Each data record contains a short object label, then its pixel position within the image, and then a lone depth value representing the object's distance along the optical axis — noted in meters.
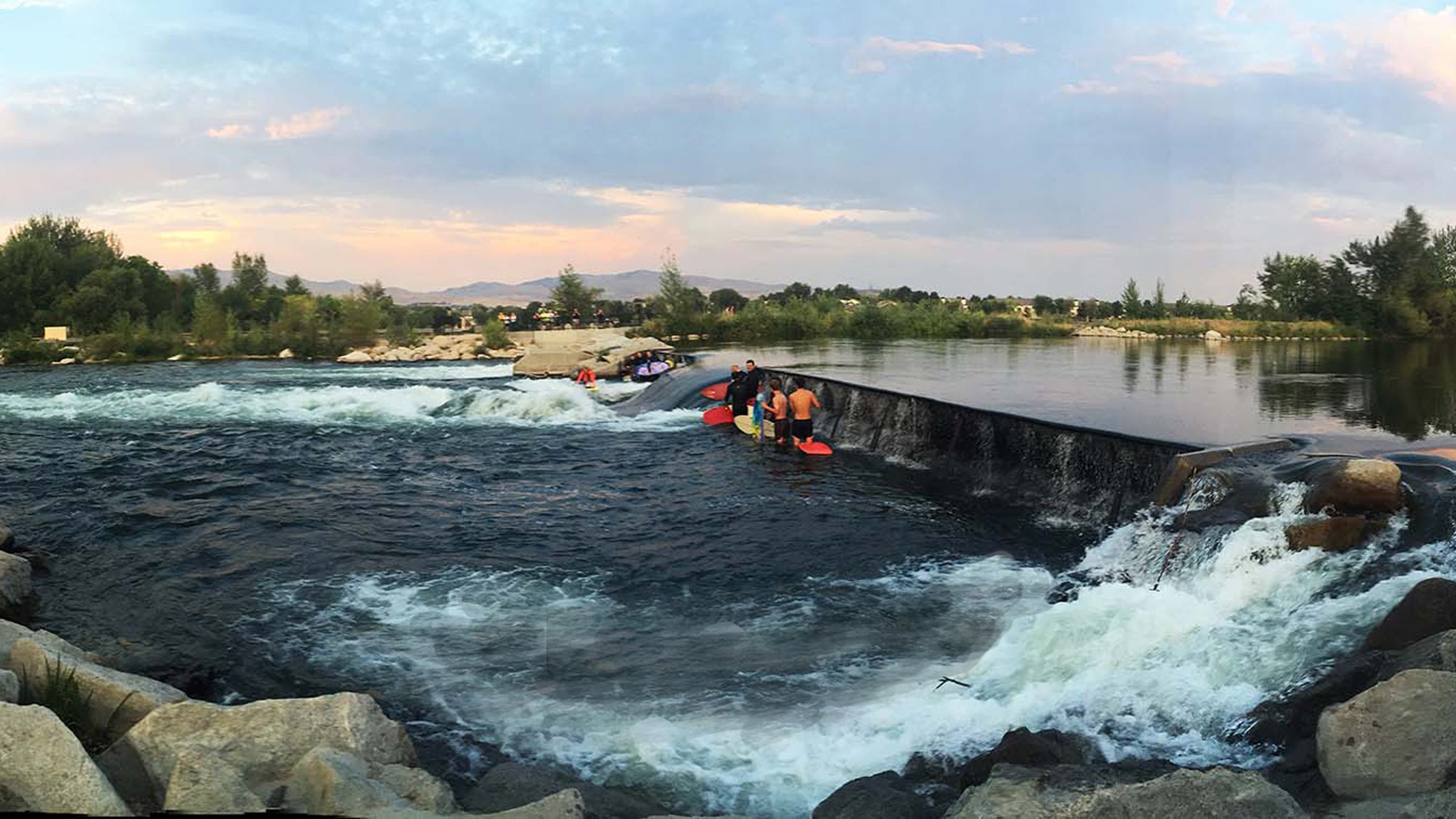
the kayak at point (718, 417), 23.20
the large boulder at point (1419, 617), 6.61
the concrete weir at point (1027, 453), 12.72
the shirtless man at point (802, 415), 19.83
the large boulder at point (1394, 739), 4.82
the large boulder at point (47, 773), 4.33
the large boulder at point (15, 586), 9.44
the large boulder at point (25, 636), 6.52
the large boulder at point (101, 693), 6.01
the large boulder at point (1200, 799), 4.29
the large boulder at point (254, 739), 5.23
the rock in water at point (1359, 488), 9.33
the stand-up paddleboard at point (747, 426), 21.39
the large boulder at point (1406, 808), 4.28
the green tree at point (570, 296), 88.31
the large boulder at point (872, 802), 5.43
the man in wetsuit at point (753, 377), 23.23
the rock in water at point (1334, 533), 9.11
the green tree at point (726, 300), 95.19
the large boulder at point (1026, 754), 5.80
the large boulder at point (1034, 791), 4.59
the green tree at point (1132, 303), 93.25
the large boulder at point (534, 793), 5.64
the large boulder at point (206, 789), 4.47
